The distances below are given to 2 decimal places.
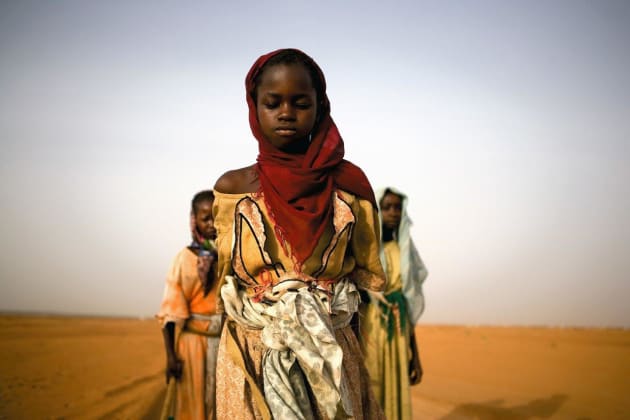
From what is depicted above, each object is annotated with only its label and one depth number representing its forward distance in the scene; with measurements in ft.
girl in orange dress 19.31
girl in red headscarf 8.37
